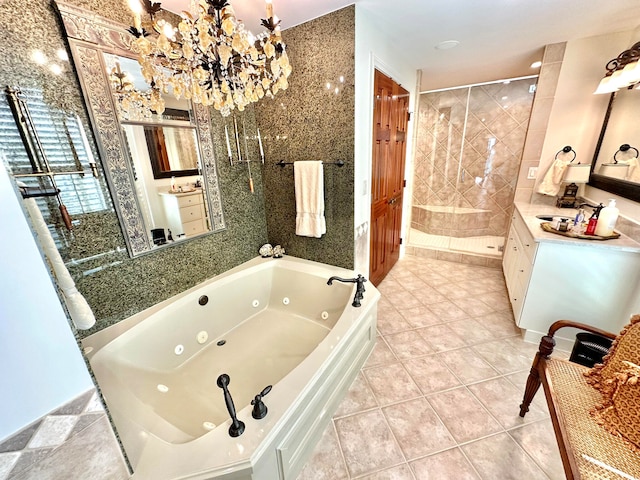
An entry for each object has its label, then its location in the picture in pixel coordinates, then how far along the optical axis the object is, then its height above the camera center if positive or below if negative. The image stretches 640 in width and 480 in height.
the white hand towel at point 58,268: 0.60 -0.25
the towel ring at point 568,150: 2.45 -0.01
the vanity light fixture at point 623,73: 1.80 +0.53
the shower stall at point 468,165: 3.57 -0.17
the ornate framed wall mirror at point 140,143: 1.35 +0.12
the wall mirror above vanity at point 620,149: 1.78 -0.01
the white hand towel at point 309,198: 2.09 -0.33
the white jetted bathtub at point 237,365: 0.93 -1.10
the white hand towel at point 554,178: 2.48 -0.27
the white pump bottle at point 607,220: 1.69 -0.46
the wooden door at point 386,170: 2.29 -0.15
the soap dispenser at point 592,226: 1.75 -0.51
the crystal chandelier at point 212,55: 0.92 +0.41
